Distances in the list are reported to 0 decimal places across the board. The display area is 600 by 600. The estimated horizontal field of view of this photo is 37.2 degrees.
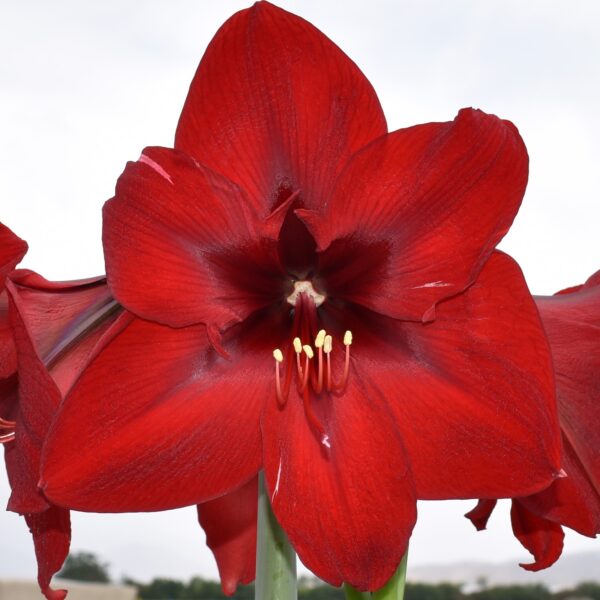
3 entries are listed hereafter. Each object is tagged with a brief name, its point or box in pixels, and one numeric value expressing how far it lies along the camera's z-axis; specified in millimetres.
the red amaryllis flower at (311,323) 581
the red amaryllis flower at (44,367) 577
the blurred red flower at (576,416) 671
